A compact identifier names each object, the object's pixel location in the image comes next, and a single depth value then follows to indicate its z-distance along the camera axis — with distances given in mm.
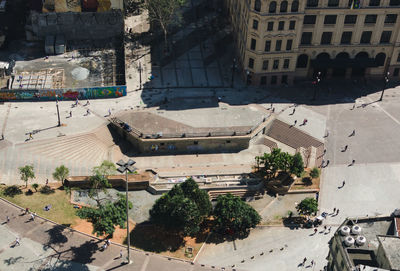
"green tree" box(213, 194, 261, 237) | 76125
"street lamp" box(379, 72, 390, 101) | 102981
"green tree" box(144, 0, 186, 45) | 111750
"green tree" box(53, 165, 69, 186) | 80375
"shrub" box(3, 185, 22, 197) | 80438
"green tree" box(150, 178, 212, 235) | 72938
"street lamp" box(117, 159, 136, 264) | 62312
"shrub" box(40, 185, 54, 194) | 81831
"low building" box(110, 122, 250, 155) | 92312
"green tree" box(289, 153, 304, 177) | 84188
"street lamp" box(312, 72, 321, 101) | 102244
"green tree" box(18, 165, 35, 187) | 78875
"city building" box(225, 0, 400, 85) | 101250
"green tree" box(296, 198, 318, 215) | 79125
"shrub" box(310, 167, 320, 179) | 87125
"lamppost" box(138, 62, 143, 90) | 106662
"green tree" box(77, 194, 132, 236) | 71750
